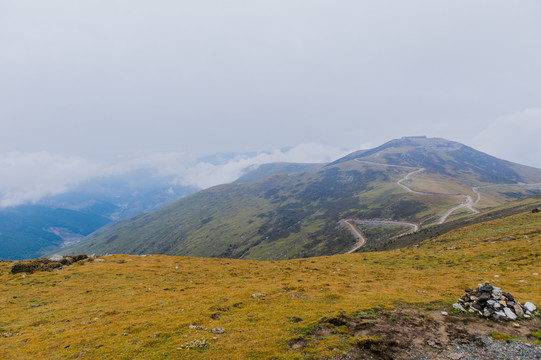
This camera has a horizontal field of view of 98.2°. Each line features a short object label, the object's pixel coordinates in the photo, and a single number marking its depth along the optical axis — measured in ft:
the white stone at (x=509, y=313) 65.32
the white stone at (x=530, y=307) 68.69
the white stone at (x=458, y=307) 72.73
